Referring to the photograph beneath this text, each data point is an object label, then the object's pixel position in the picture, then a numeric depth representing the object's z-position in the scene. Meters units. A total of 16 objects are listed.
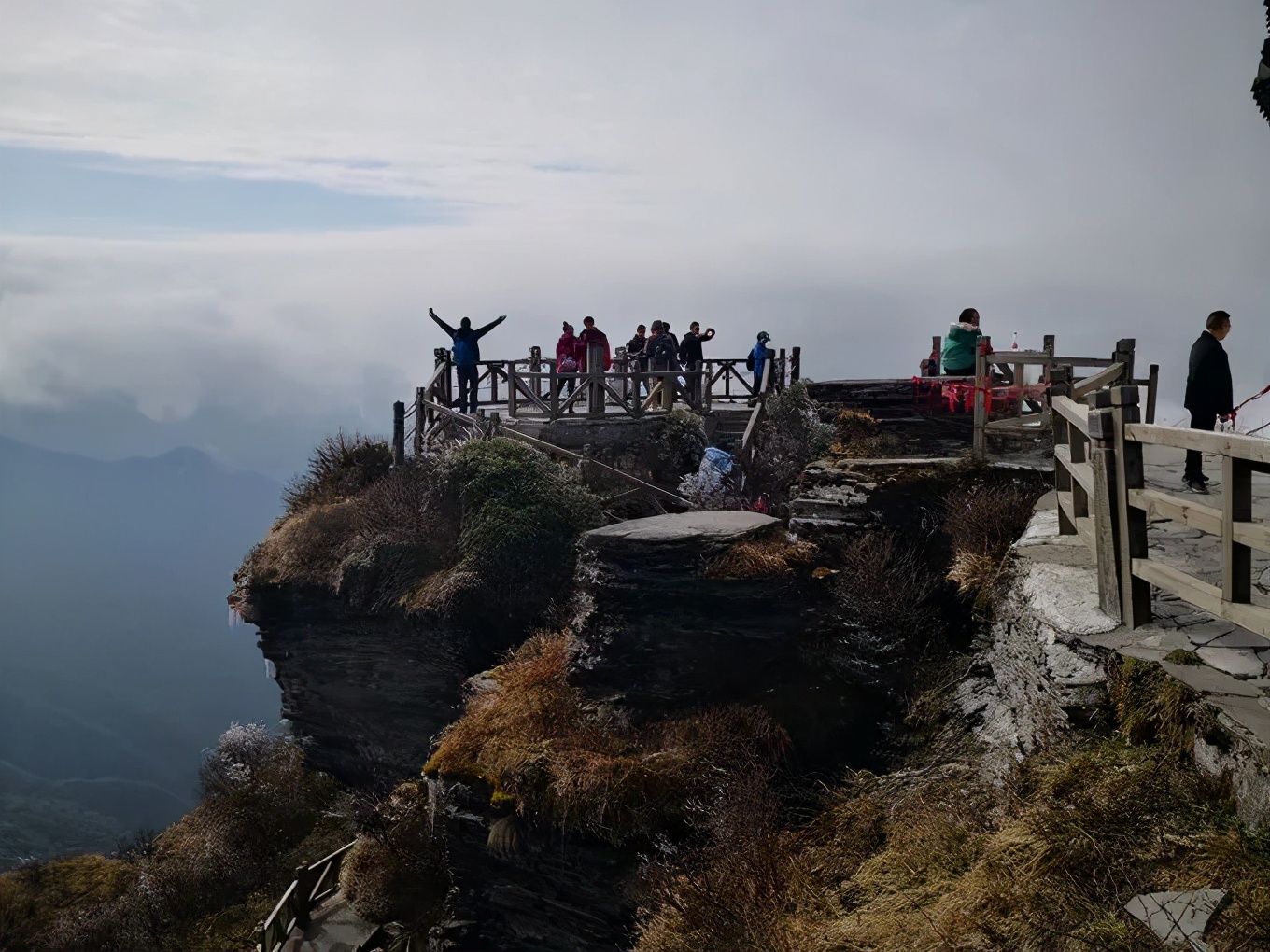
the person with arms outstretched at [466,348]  19.62
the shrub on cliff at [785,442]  17.52
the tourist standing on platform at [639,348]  22.42
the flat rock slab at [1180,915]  4.12
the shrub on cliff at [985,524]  9.62
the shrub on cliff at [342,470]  20.36
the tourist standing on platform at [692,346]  21.89
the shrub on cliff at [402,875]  13.99
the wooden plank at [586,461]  18.03
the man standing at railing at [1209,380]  8.14
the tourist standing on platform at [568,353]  20.55
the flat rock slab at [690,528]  11.23
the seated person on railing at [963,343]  14.90
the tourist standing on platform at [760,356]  21.44
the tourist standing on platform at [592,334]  19.95
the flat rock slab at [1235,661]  5.37
